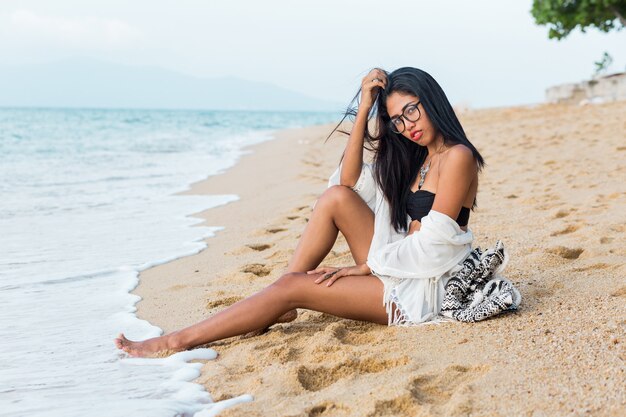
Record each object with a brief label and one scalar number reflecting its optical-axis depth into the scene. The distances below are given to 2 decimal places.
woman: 3.17
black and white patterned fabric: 3.11
